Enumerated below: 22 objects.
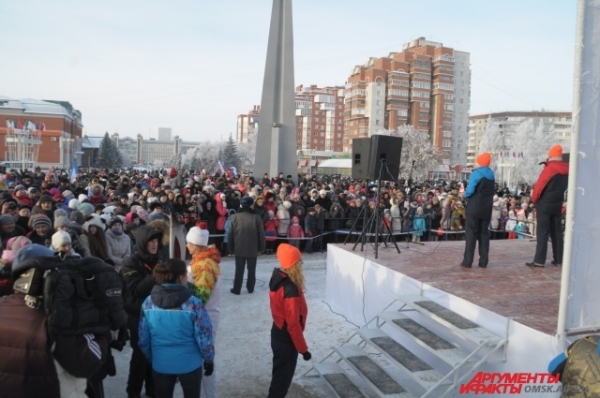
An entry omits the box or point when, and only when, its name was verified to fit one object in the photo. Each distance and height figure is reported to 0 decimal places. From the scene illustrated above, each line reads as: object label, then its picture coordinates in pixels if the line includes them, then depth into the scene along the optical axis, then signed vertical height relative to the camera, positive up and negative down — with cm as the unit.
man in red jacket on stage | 654 -15
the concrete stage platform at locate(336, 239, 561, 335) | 490 -132
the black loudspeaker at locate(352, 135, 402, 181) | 770 +35
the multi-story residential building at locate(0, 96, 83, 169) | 7337 +626
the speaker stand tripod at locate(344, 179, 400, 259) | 745 -89
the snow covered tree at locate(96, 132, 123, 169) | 8406 +230
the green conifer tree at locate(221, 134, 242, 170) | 7412 +280
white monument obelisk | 1900 +293
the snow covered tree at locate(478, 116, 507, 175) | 6644 +591
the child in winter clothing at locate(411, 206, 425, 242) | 1369 -136
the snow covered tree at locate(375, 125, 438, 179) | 6081 +327
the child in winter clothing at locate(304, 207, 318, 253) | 1245 -134
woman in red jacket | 430 -134
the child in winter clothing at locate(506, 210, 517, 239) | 1410 -128
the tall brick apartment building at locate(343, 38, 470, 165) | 8544 +1569
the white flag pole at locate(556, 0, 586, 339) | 386 +8
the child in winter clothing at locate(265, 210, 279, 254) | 1194 -138
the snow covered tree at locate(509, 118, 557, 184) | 5841 +458
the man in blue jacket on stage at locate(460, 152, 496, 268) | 664 -25
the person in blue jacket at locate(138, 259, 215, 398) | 363 -128
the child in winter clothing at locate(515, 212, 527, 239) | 1396 -133
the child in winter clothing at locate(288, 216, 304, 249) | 1219 -147
